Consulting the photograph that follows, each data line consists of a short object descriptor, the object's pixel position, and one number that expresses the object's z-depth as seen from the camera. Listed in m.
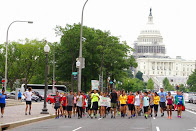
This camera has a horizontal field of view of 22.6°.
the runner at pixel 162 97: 30.28
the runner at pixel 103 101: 29.84
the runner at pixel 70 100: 29.06
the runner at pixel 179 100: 29.19
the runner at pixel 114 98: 29.83
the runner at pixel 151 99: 30.95
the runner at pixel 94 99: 29.17
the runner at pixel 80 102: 29.09
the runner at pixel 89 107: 31.84
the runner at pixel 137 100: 30.21
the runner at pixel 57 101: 28.95
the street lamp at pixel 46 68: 31.26
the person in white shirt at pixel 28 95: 29.80
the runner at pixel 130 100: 30.05
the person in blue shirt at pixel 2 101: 26.31
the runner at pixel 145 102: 29.80
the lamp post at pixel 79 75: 37.87
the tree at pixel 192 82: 159.20
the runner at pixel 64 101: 29.89
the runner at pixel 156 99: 30.55
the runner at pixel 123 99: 30.09
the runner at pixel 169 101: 29.23
